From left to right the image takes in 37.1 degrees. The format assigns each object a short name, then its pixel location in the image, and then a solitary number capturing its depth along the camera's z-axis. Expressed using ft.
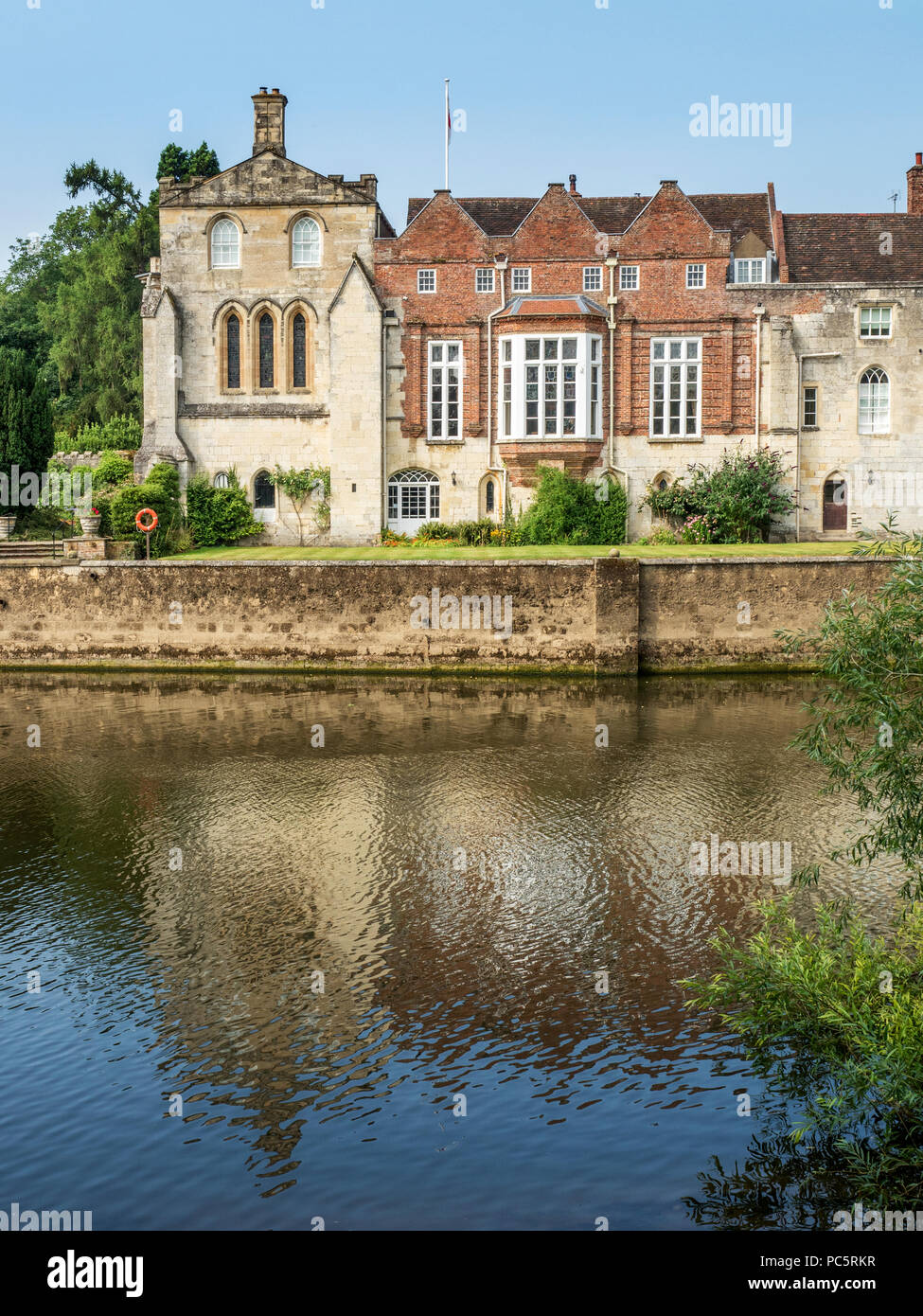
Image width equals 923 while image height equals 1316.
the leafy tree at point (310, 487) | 147.43
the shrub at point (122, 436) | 195.00
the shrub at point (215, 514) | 145.18
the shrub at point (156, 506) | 129.70
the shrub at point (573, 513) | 140.36
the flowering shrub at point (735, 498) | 141.49
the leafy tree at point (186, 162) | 223.71
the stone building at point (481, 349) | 146.82
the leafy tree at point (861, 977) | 34.12
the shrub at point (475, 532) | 143.54
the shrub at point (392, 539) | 146.00
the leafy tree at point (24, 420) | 160.76
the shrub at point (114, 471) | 144.36
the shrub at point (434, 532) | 145.59
